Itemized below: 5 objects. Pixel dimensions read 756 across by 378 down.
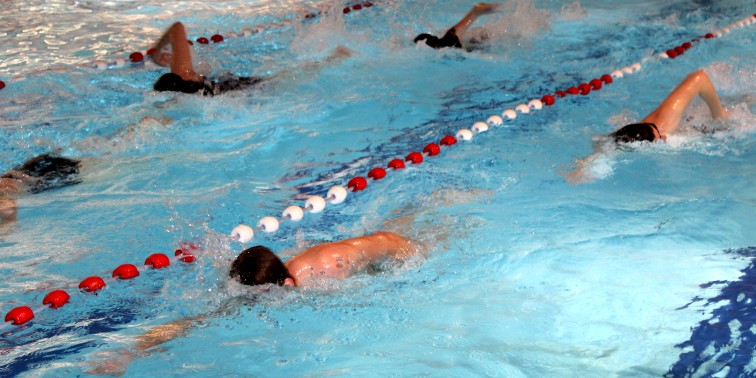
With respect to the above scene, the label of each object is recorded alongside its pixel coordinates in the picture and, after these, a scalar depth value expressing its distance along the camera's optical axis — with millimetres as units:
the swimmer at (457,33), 15133
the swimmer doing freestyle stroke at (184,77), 12164
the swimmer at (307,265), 5852
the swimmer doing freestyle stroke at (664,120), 9477
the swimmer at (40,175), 9461
